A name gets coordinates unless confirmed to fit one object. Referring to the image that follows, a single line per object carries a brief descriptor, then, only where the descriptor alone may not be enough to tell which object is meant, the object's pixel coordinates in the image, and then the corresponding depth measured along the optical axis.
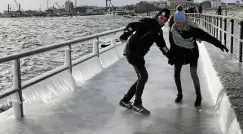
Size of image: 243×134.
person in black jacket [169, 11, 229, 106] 4.42
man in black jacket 4.10
